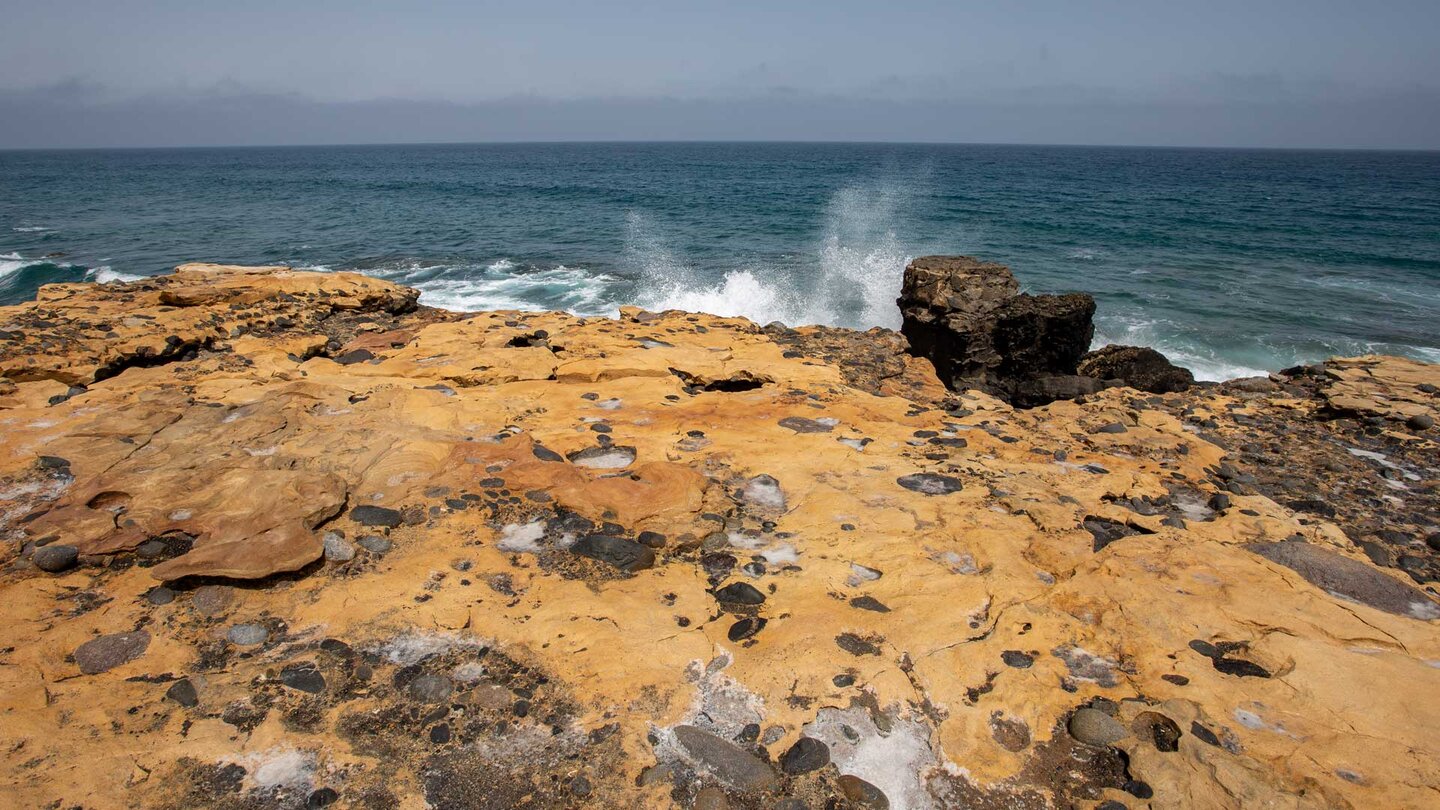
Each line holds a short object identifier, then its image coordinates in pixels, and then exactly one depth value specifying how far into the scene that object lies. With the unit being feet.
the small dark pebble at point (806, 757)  8.41
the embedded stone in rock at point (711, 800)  7.93
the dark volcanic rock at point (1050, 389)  28.78
